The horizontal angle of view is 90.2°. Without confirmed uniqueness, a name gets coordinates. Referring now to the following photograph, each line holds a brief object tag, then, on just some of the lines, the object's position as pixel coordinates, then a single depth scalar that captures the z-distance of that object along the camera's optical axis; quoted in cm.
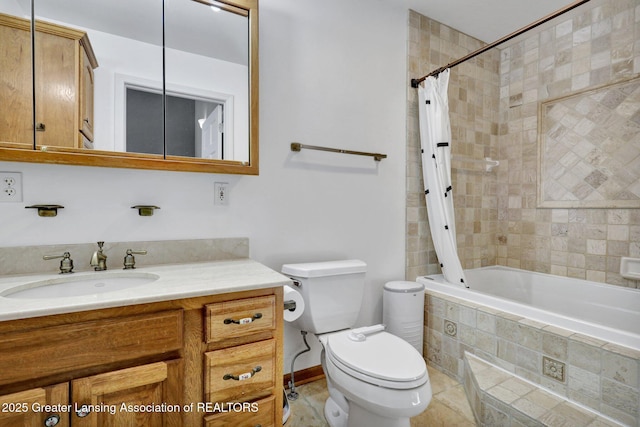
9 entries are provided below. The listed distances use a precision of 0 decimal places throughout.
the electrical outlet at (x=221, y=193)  166
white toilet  123
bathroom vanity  86
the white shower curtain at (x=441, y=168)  221
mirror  123
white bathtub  152
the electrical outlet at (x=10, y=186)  126
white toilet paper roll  142
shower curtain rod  153
